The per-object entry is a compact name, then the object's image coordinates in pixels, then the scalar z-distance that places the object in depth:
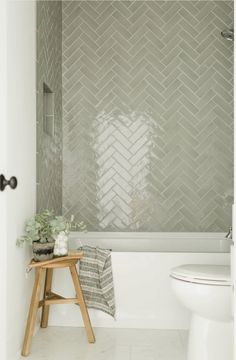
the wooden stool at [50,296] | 2.48
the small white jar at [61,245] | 2.63
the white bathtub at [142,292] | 2.94
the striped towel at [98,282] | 2.91
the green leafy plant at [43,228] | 2.54
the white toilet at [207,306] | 2.11
